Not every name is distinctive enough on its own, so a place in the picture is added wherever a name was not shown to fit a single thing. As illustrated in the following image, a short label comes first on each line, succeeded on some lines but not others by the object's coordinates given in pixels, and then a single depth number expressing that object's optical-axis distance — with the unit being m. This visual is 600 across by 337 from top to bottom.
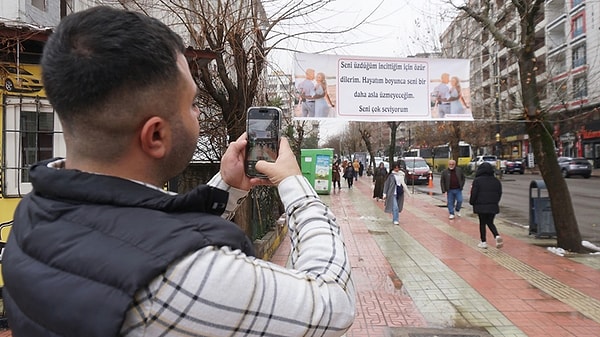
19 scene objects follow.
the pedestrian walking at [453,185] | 13.28
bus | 44.28
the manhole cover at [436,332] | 4.41
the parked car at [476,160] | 40.07
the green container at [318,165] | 20.59
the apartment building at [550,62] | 10.09
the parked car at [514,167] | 39.47
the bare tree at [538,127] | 8.14
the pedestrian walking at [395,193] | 12.30
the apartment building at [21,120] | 4.73
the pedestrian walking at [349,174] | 26.78
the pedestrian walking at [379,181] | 19.12
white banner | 6.17
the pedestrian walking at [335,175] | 24.83
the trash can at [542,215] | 9.37
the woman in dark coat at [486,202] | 8.72
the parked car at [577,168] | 29.80
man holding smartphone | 0.82
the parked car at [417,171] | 29.58
